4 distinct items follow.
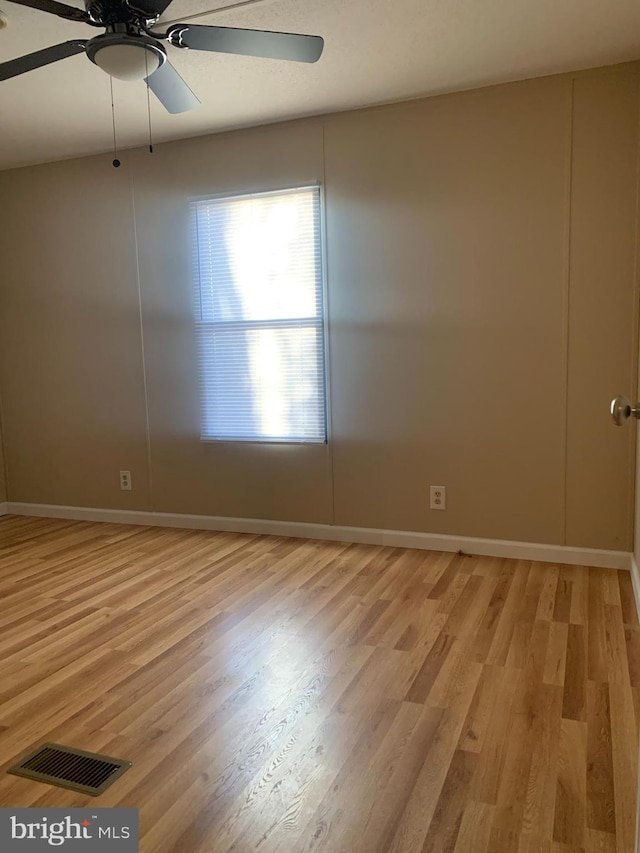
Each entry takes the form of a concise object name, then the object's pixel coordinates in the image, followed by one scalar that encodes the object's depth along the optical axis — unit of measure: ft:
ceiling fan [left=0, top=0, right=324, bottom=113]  6.73
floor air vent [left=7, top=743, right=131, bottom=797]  5.68
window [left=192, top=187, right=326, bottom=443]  12.71
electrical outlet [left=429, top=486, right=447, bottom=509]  12.21
